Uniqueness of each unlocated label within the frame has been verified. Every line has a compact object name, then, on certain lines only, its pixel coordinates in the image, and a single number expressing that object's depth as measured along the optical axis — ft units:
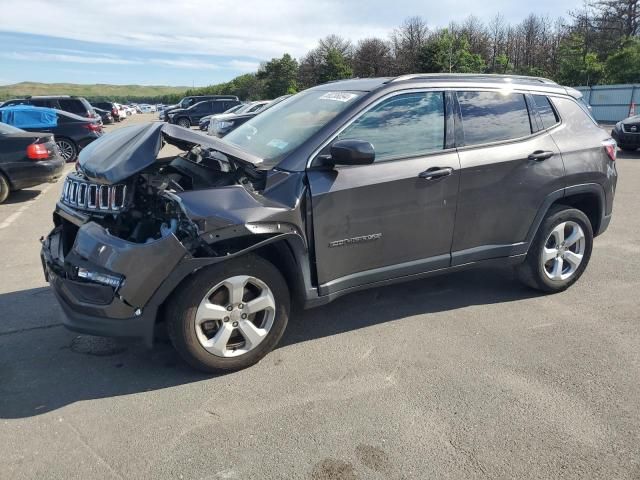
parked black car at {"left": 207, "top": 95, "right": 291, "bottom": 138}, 53.31
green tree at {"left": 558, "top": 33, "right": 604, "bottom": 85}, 121.90
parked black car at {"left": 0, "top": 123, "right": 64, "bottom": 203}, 29.66
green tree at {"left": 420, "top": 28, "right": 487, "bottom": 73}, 143.84
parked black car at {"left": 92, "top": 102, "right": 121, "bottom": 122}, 124.16
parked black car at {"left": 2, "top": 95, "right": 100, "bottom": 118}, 61.72
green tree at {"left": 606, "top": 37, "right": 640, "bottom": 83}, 109.98
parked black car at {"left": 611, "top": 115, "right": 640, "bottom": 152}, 47.37
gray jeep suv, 10.49
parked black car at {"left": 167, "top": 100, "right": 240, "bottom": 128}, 98.63
